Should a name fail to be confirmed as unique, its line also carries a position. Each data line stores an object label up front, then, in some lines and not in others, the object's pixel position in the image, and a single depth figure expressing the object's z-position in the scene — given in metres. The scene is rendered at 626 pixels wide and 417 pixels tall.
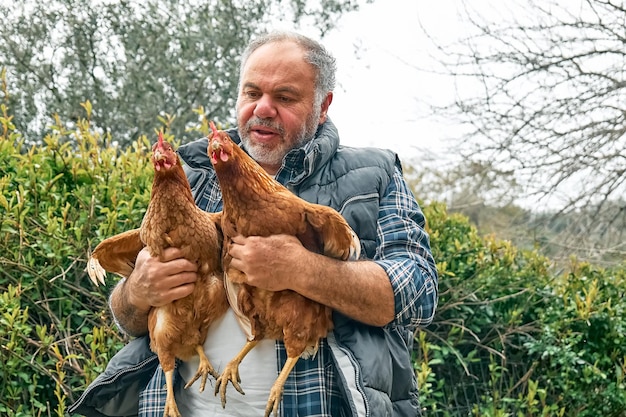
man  1.87
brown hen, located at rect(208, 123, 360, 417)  1.84
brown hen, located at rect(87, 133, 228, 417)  1.85
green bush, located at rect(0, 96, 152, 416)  2.78
